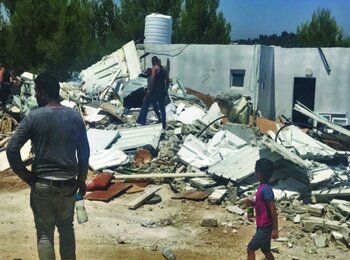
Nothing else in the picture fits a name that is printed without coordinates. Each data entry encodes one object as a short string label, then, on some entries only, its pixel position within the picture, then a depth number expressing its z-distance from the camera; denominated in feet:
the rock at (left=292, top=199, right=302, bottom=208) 25.09
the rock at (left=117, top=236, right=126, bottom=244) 20.83
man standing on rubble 38.40
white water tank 66.39
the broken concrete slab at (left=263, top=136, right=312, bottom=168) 25.22
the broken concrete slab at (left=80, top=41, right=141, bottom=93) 54.49
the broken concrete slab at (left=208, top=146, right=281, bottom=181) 26.25
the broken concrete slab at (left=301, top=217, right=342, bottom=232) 21.72
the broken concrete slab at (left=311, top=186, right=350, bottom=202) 25.38
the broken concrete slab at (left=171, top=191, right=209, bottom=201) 26.30
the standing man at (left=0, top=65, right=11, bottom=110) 42.09
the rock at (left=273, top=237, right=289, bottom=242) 21.12
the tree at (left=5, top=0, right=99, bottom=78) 65.00
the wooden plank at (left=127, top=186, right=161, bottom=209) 25.09
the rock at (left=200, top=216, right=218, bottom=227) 22.85
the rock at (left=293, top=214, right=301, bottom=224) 23.27
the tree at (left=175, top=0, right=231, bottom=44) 100.58
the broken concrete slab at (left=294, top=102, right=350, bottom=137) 27.56
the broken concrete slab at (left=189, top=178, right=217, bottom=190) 27.78
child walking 15.62
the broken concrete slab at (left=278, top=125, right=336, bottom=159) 29.04
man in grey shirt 13.33
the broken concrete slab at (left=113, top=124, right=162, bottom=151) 34.47
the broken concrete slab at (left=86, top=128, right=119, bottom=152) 34.35
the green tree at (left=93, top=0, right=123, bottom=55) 92.38
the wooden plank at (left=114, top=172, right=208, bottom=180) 28.71
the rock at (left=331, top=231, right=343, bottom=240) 20.76
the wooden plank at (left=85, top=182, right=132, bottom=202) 26.14
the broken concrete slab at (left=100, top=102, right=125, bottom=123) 42.57
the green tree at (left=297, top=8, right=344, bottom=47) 116.37
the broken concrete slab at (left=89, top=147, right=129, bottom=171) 31.22
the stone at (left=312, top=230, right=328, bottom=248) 20.71
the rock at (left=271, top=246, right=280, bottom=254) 20.01
